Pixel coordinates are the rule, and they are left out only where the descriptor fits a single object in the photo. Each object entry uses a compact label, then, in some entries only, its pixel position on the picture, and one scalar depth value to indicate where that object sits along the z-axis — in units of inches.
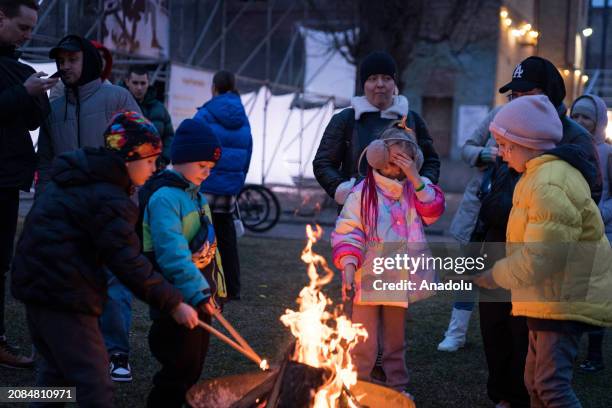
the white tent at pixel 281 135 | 748.0
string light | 941.3
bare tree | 665.6
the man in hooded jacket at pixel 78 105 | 194.1
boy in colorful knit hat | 126.4
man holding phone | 185.2
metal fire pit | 138.6
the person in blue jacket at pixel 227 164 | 293.4
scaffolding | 502.0
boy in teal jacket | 141.8
